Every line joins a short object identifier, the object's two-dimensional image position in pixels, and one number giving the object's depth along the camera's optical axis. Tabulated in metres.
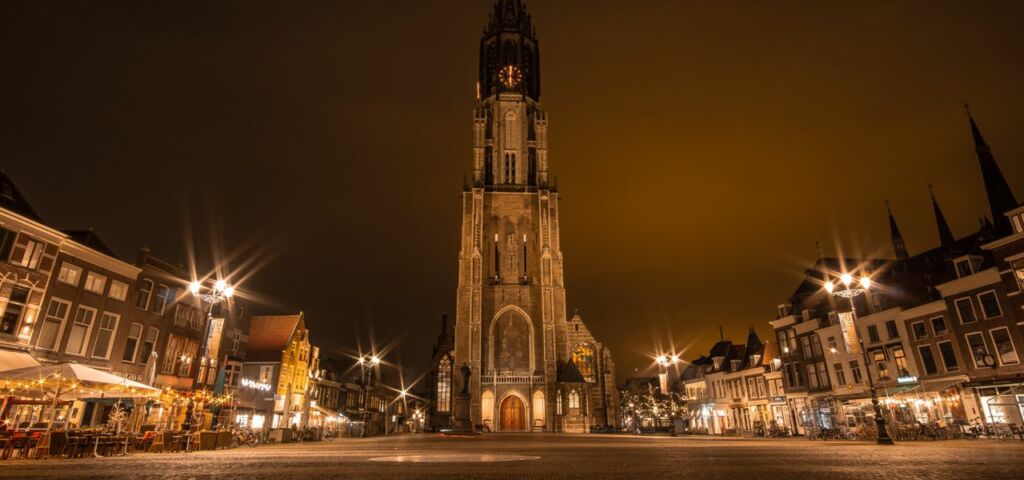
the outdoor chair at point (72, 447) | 12.54
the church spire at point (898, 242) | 36.47
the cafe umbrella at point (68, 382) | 12.79
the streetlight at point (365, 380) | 51.68
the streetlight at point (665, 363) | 36.62
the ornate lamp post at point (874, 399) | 15.97
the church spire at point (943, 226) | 33.34
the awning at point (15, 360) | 15.80
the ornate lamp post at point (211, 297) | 14.92
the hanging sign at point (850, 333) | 18.09
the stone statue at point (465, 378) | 40.59
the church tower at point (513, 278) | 46.75
